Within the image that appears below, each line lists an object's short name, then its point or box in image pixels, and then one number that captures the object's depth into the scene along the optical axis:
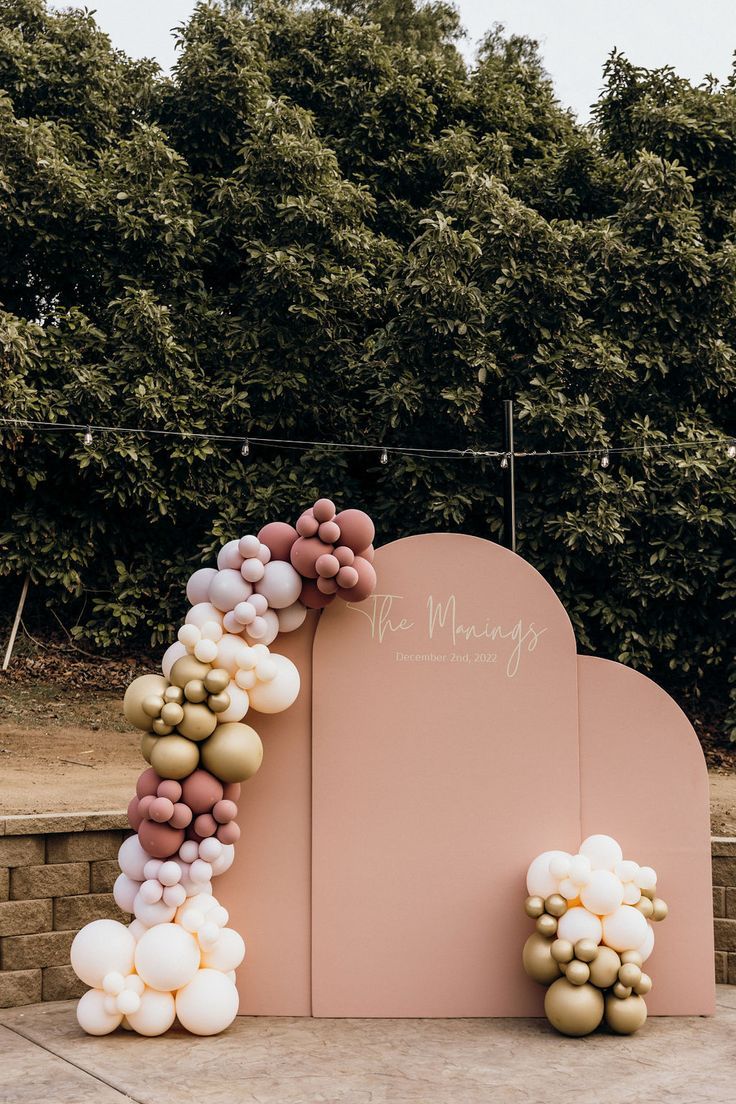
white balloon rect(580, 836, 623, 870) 4.53
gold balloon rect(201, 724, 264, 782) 4.38
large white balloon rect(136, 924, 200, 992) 4.20
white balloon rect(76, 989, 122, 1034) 4.27
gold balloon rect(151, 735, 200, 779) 4.32
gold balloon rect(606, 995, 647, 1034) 4.34
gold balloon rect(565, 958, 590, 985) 4.30
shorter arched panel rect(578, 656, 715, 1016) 4.69
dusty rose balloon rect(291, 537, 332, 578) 4.61
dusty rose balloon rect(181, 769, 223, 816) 4.35
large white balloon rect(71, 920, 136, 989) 4.25
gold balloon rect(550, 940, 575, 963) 4.31
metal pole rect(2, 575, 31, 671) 12.19
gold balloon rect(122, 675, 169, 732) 4.45
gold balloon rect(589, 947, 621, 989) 4.31
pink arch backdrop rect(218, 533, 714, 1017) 4.67
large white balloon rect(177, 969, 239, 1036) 4.26
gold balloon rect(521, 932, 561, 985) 4.39
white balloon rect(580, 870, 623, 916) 4.34
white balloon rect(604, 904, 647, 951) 4.35
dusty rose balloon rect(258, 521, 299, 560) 4.75
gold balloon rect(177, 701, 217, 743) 4.38
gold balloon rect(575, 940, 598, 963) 4.30
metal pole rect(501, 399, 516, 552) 10.70
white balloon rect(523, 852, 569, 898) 4.52
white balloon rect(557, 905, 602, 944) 4.34
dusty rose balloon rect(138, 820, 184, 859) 4.32
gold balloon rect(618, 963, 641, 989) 4.33
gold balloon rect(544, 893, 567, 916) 4.41
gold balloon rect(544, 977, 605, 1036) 4.31
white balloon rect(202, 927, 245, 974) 4.36
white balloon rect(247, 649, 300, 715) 4.56
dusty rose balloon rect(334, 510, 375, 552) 4.69
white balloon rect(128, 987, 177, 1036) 4.26
